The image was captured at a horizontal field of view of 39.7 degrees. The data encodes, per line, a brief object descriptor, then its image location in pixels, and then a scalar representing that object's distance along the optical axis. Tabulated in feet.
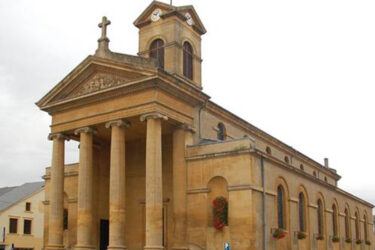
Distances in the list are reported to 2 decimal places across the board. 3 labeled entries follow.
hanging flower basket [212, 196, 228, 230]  99.91
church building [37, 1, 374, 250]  99.50
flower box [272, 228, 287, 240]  103.19
